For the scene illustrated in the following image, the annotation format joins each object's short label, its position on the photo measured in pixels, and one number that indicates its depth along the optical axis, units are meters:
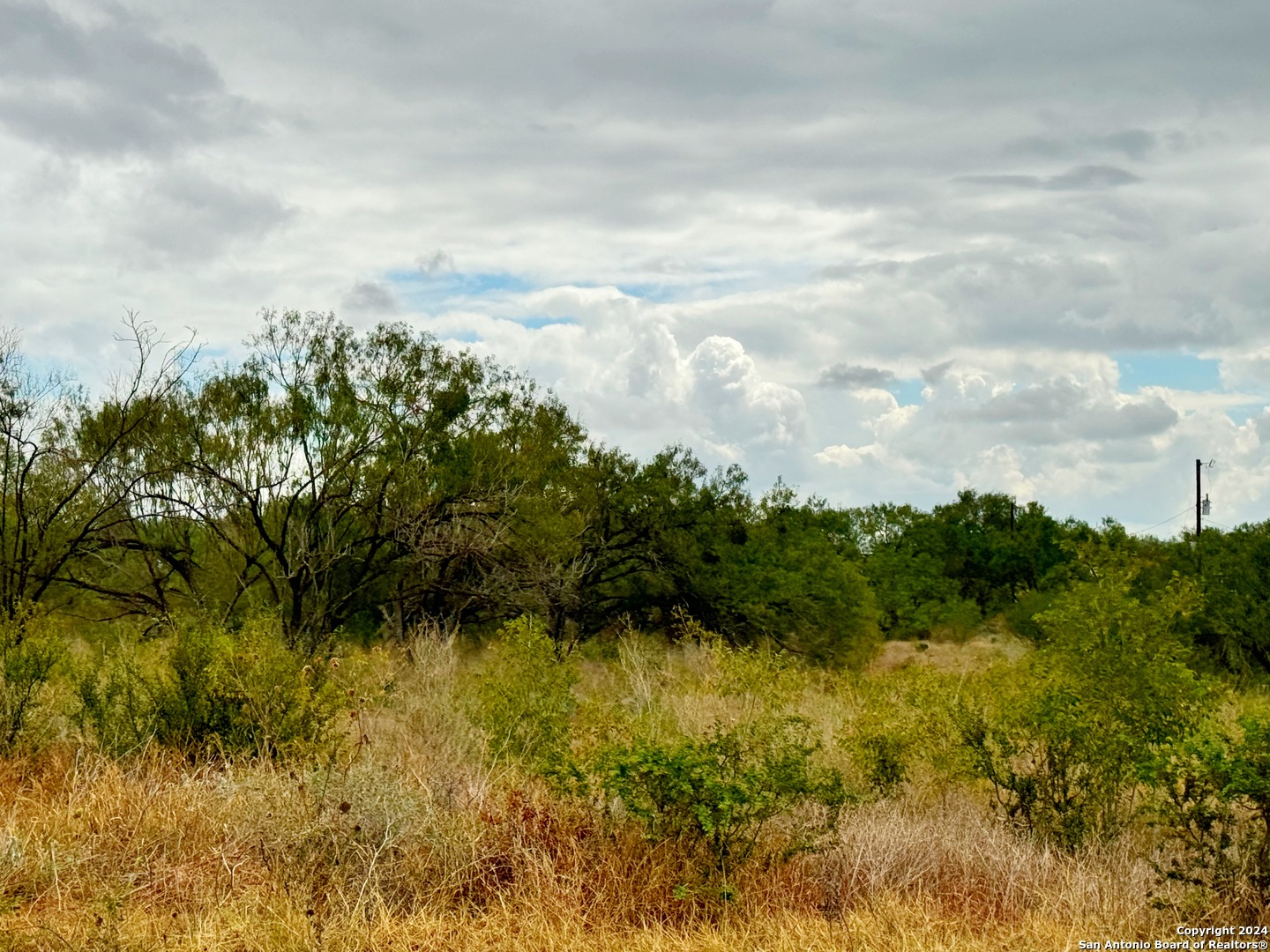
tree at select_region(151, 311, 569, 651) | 22.22
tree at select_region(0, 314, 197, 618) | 17.58
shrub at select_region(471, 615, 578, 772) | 10.95
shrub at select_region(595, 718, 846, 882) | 7.33
